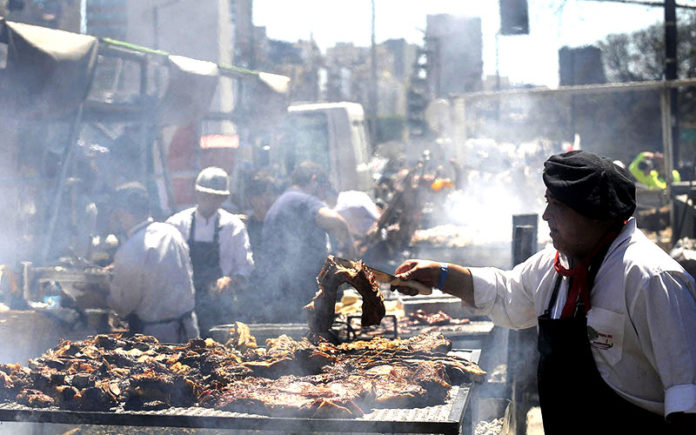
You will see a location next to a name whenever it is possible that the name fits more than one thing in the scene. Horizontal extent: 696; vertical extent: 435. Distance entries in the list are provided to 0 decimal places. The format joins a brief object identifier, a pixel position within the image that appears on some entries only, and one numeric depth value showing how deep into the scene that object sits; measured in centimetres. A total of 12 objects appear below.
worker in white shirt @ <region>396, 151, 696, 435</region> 250
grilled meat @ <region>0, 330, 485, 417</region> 356
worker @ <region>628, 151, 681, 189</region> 1562
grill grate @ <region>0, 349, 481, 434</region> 330
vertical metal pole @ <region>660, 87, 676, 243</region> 1372
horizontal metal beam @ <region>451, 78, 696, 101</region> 1335
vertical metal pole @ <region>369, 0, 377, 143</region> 3603
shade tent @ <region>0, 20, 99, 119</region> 658
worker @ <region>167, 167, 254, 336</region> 666
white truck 1356
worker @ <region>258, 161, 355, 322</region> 725
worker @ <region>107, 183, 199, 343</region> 575
